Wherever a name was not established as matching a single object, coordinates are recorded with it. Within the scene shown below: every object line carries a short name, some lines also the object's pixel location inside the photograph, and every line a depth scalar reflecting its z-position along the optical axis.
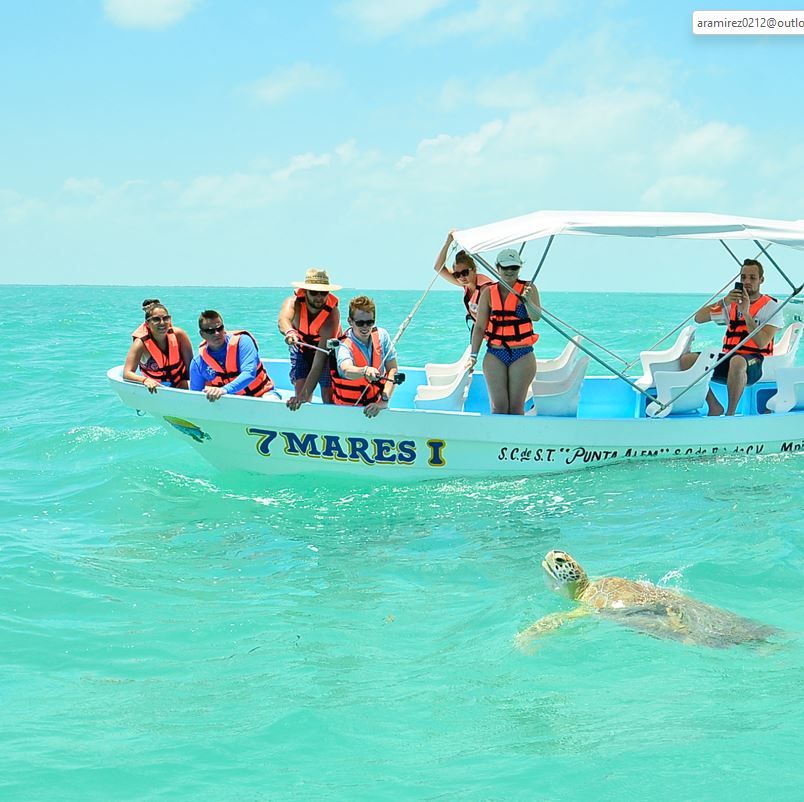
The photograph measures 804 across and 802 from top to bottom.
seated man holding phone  8.68
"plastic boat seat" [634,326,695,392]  9.49
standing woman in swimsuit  7.84
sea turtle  5.06
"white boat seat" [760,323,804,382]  9.82
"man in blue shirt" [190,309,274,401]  8.07
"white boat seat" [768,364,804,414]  9.01
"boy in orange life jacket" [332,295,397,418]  7.50
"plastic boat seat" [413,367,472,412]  8.72
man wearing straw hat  7.93
